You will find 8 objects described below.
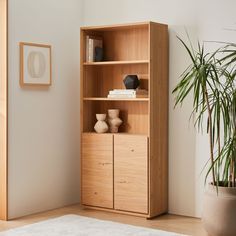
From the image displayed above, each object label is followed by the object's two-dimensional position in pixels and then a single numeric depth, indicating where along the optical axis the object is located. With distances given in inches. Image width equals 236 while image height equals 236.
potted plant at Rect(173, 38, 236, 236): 171.9
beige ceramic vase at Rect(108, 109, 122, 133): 218.4
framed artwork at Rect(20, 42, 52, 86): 206.5
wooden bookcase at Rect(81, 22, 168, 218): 203.6
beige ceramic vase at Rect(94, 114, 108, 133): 218.2
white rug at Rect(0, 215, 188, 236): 180.5
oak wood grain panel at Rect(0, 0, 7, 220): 200.2
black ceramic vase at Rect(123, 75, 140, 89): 209.2
